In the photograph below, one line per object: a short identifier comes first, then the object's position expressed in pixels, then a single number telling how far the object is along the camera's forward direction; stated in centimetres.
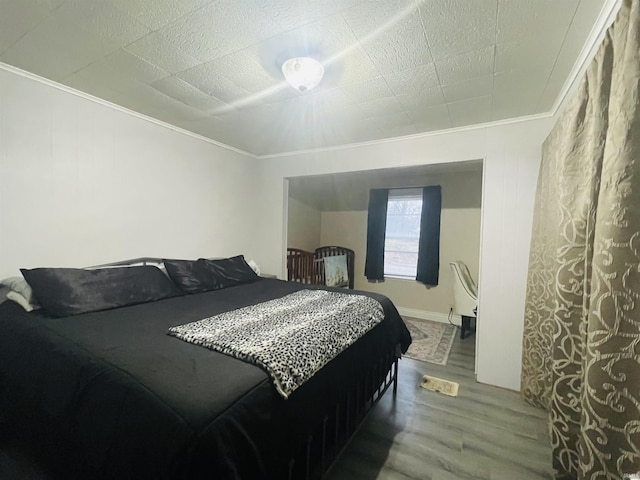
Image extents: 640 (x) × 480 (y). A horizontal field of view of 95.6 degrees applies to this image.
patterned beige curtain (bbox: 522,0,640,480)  97
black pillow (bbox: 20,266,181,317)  178
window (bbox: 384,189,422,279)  461
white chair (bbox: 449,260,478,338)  352
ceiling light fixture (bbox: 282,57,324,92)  167
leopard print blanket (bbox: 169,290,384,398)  123
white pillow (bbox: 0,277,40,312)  180
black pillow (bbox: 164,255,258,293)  253
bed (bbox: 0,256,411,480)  90
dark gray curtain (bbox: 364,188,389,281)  475
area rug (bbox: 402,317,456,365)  313
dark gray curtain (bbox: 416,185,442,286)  433
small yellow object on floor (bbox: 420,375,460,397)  244
